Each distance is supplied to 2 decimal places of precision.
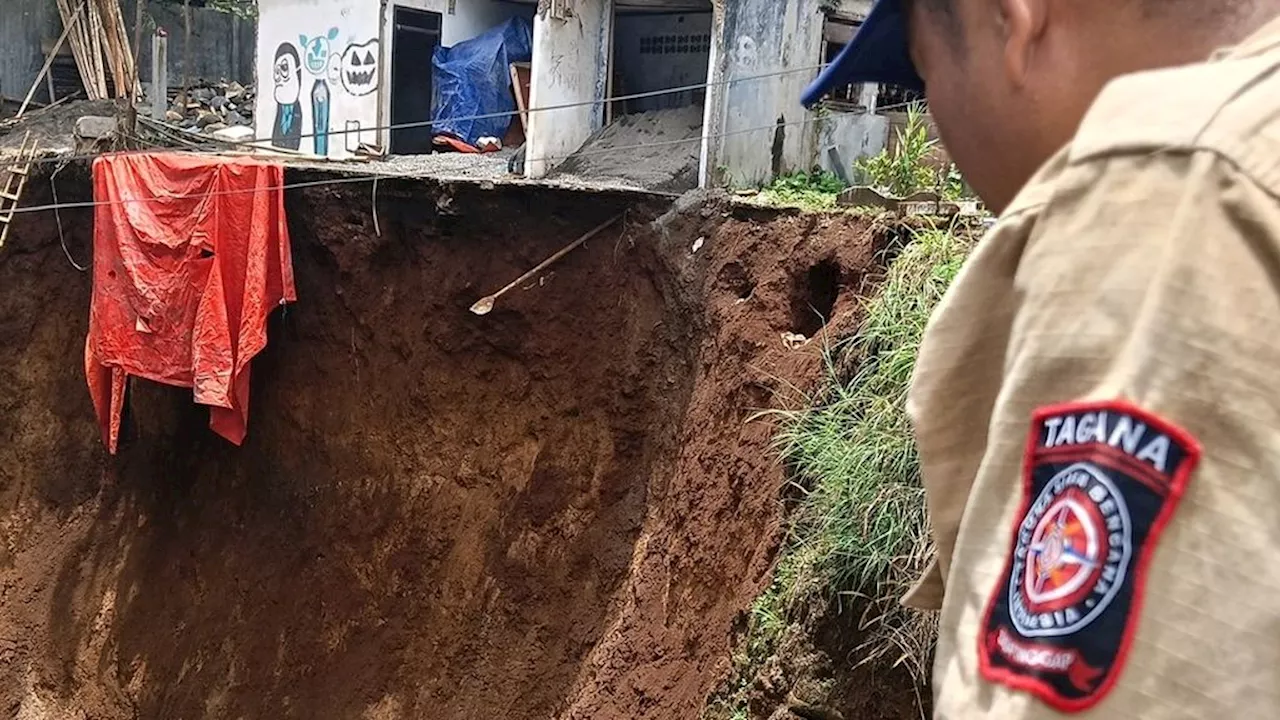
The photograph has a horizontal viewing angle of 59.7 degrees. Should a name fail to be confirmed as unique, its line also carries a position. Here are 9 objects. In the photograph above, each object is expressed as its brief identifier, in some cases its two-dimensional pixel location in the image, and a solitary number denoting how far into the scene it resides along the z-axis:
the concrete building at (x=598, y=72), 8.38
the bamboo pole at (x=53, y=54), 14.47
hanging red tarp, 7.07
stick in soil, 6.33
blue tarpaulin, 11.84
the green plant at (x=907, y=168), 6.03
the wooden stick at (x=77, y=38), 14.92
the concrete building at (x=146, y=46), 15.46
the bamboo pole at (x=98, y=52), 14.72
